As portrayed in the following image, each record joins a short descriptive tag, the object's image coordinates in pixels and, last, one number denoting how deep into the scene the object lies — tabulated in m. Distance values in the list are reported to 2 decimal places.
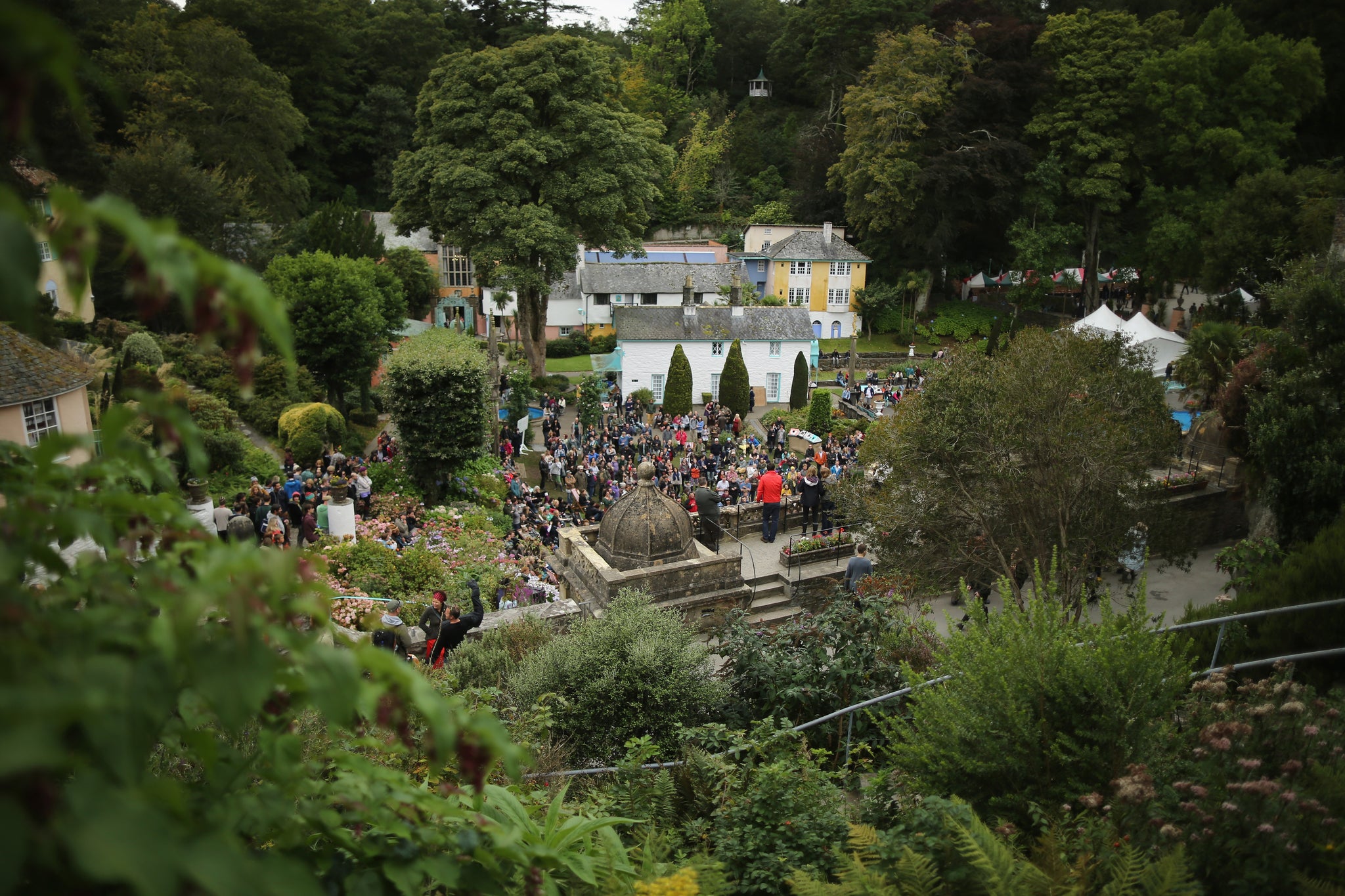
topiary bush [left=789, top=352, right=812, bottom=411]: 36.88
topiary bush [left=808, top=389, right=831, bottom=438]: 31.59
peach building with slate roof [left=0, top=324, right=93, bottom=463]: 16.16
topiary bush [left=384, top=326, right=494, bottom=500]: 19.86
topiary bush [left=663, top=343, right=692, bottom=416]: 35.22
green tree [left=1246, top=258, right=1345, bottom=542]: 13.02
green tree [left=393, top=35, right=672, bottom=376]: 31.25
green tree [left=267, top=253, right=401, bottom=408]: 28.00
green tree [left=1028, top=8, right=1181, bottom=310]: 42.75
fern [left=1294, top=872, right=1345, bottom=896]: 3.73
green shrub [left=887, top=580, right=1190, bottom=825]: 5.38
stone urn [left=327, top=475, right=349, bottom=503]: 15.25
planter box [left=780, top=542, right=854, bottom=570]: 16.61
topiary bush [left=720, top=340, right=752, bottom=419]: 35.50
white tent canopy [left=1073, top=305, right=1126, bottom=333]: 31.09
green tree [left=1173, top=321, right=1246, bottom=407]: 19.23
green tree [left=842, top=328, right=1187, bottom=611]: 12.62
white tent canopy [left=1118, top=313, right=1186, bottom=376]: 30.50
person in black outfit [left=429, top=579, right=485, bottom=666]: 10.15
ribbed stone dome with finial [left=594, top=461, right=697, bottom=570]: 13.77
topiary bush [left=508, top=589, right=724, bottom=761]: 8.09
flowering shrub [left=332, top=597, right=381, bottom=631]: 11.71
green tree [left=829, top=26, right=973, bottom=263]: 45.50
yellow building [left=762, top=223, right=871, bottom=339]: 50.25
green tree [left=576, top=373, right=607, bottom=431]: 30.81
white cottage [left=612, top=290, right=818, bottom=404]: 38.12
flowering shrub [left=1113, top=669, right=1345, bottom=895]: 4.09
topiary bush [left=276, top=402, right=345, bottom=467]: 22.77
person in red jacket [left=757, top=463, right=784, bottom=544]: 18.44
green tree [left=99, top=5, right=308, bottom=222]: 38.53
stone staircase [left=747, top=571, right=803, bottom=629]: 15.35
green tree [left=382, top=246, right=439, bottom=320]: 45.94
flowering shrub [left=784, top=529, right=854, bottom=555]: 16.88
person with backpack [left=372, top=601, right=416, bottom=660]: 9.26
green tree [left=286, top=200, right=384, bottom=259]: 36.06
